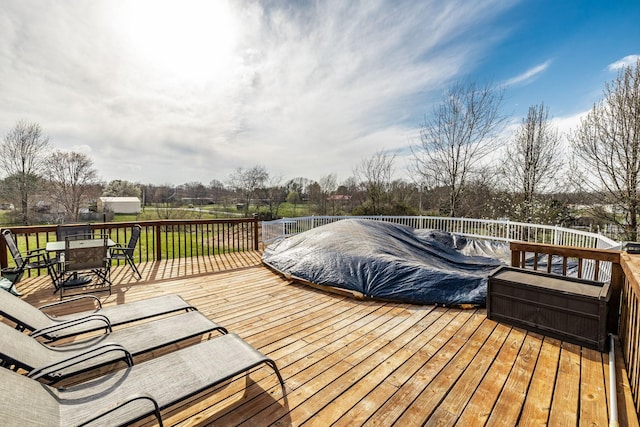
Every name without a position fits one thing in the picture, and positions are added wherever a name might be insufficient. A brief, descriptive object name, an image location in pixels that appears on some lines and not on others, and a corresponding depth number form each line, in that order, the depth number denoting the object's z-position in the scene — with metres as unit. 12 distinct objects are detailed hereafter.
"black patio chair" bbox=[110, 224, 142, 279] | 4.77
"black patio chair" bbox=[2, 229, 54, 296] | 3.93
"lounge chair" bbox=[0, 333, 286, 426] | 1.26
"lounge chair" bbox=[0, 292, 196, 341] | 2.18
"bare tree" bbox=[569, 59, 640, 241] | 7.49
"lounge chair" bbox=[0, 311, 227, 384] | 1.63
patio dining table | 4.10
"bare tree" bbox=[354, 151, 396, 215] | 14.41
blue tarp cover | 3.80
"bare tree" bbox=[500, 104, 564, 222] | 11.18
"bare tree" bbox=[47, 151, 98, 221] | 16.42
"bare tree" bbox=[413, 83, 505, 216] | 11.16
